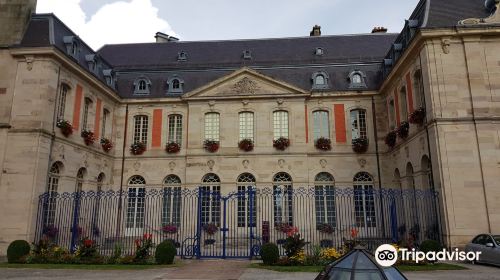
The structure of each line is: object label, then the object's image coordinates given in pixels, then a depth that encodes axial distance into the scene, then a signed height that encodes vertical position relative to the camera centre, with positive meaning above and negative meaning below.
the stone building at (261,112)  12.80 +4.62
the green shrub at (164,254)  11.25 -1.31
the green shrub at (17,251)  11.39 -1.22
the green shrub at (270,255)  10.87 -1.31
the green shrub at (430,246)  10.93 -1.08
